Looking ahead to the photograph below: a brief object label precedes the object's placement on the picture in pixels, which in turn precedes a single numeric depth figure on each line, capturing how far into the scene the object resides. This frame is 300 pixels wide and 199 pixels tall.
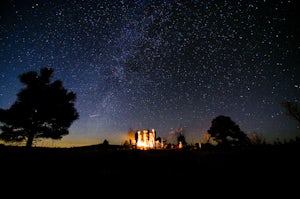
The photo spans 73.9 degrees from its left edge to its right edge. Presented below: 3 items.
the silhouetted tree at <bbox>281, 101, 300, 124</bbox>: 25.73
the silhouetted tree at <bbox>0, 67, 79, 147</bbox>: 21.36
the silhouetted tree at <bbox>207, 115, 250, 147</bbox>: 36.81
